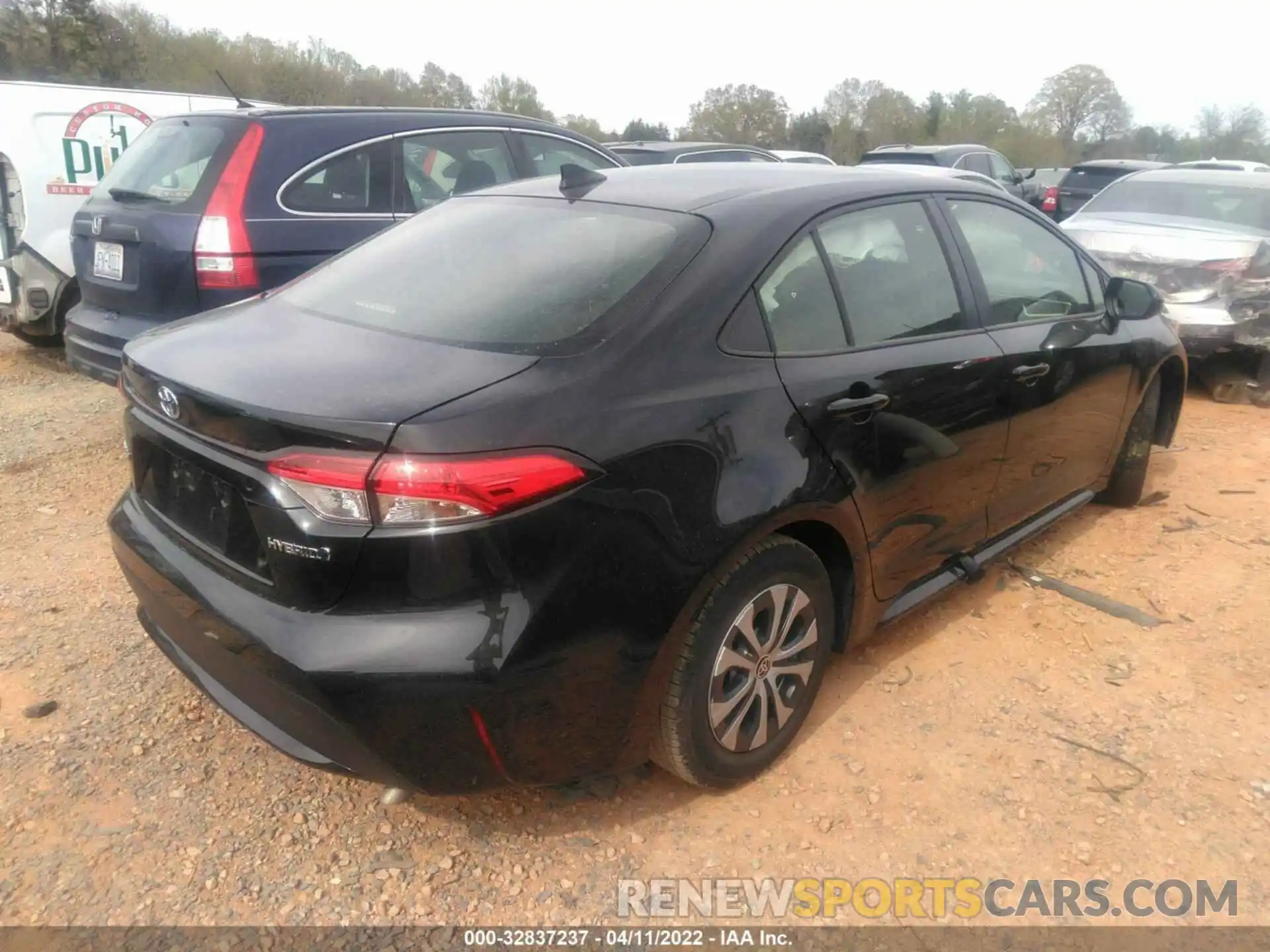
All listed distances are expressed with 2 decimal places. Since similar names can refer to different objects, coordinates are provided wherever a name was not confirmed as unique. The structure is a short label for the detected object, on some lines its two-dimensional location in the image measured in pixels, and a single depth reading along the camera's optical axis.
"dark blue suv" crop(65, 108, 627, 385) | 4.55
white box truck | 6.55
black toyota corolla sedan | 2.00
